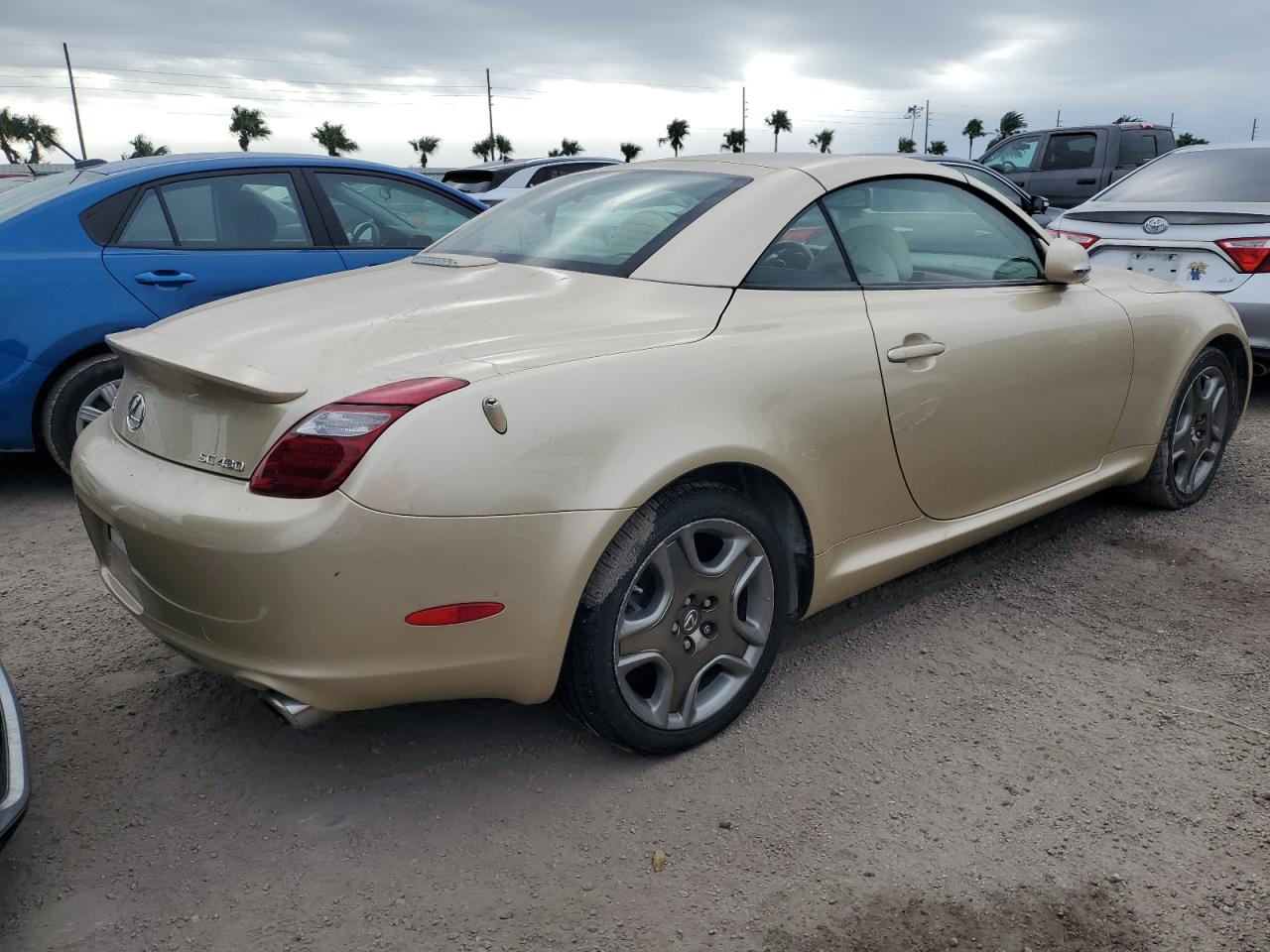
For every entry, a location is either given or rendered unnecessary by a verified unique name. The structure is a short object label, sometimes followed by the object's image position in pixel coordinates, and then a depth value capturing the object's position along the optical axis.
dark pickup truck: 14.12
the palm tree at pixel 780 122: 102.81
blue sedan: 4.50
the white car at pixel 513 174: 10.67
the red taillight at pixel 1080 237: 6.01
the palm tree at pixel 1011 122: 86.18
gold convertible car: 2.15
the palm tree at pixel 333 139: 67.01
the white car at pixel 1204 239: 5.66
